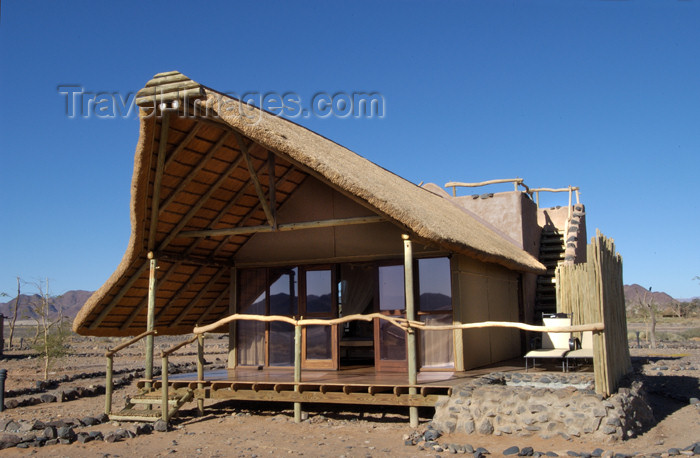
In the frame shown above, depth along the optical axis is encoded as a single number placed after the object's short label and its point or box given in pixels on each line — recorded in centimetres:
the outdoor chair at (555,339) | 949
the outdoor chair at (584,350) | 873
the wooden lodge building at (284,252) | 786
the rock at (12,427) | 781
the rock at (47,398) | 1081
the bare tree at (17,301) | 2392
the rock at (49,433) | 720
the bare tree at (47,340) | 1466
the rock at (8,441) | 697
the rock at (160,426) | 776
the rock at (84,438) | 719
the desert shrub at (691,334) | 2678
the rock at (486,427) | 678
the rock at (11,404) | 1026
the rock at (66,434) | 717
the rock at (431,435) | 671
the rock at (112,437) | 719
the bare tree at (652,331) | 2133
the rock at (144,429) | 760
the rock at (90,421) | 809
